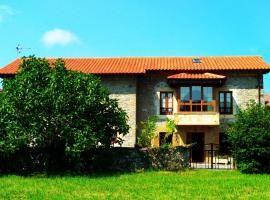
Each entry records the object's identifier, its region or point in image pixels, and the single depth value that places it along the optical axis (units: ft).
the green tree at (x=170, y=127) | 88.33
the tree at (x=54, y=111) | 60.39
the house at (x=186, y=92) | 89.35
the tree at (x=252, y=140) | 64.18
